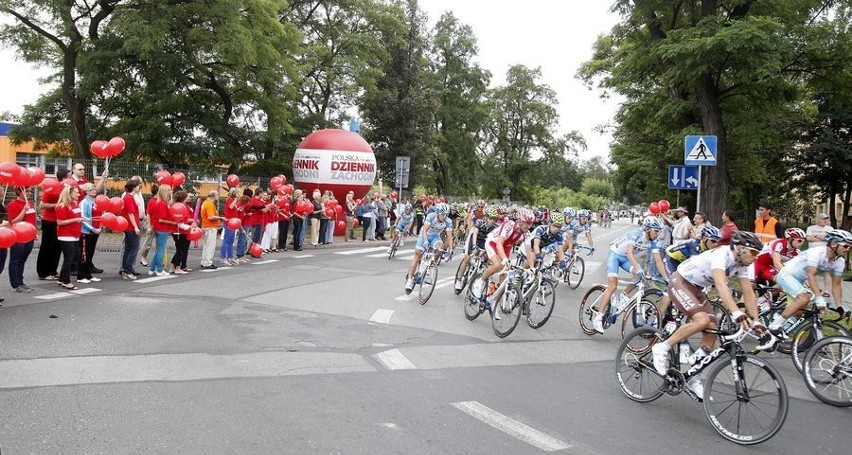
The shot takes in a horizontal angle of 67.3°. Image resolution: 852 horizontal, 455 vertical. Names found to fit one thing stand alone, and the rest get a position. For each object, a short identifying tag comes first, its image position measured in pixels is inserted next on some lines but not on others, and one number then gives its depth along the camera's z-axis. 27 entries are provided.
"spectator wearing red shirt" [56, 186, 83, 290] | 10.20
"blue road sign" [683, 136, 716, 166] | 11.91
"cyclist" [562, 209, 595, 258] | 13.72
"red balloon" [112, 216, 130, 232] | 11.21
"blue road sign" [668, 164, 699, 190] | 15.49
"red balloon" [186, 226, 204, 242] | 12.73
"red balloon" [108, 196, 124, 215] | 11.50
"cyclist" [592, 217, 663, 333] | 8.52
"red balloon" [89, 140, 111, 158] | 12.51
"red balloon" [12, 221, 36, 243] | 8.59
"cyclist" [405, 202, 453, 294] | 10.98
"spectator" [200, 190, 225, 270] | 13.62
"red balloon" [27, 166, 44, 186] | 9.25
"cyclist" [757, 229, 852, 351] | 6.88
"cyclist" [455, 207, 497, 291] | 11.88
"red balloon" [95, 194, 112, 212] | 11.46
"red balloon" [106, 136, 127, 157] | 12.56
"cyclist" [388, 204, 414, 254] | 18.23
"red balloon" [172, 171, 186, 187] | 13.55
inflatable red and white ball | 25.31
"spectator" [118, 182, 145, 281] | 11.77
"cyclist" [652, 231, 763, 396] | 5.23
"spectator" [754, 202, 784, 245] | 12.20
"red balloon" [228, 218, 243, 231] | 14.57
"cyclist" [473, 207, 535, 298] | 9.09
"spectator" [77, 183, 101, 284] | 11.27
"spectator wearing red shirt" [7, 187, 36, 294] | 9.30
